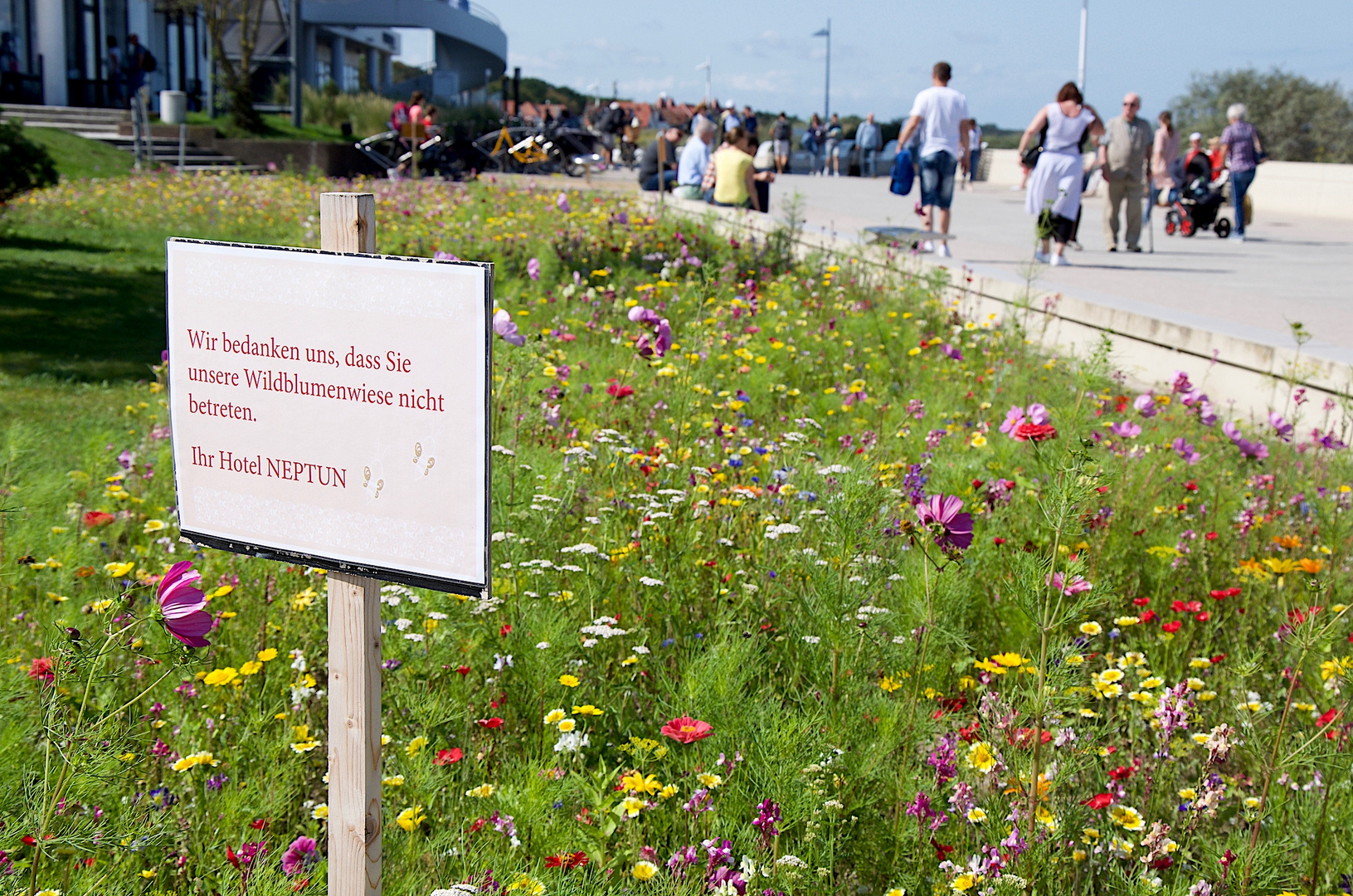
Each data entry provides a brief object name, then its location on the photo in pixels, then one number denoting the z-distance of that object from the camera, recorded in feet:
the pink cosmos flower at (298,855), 5.80
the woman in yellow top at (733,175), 38.70
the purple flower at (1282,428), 11.96
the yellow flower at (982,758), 6.84
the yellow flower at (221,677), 7.46
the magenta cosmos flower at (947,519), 6.77
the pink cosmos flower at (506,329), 9.48
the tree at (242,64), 85.92
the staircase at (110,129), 74.95
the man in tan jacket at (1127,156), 37.19
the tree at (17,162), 36.37
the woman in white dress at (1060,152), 31.48
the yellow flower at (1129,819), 6.50
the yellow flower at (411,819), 6.15
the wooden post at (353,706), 5.32
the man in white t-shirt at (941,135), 33.22
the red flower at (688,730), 6.28
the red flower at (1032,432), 7.14
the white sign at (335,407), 4.92
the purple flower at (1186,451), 12.17
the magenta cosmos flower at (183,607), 4.75
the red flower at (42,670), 5.89
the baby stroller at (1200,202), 49.80
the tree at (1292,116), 144.15
